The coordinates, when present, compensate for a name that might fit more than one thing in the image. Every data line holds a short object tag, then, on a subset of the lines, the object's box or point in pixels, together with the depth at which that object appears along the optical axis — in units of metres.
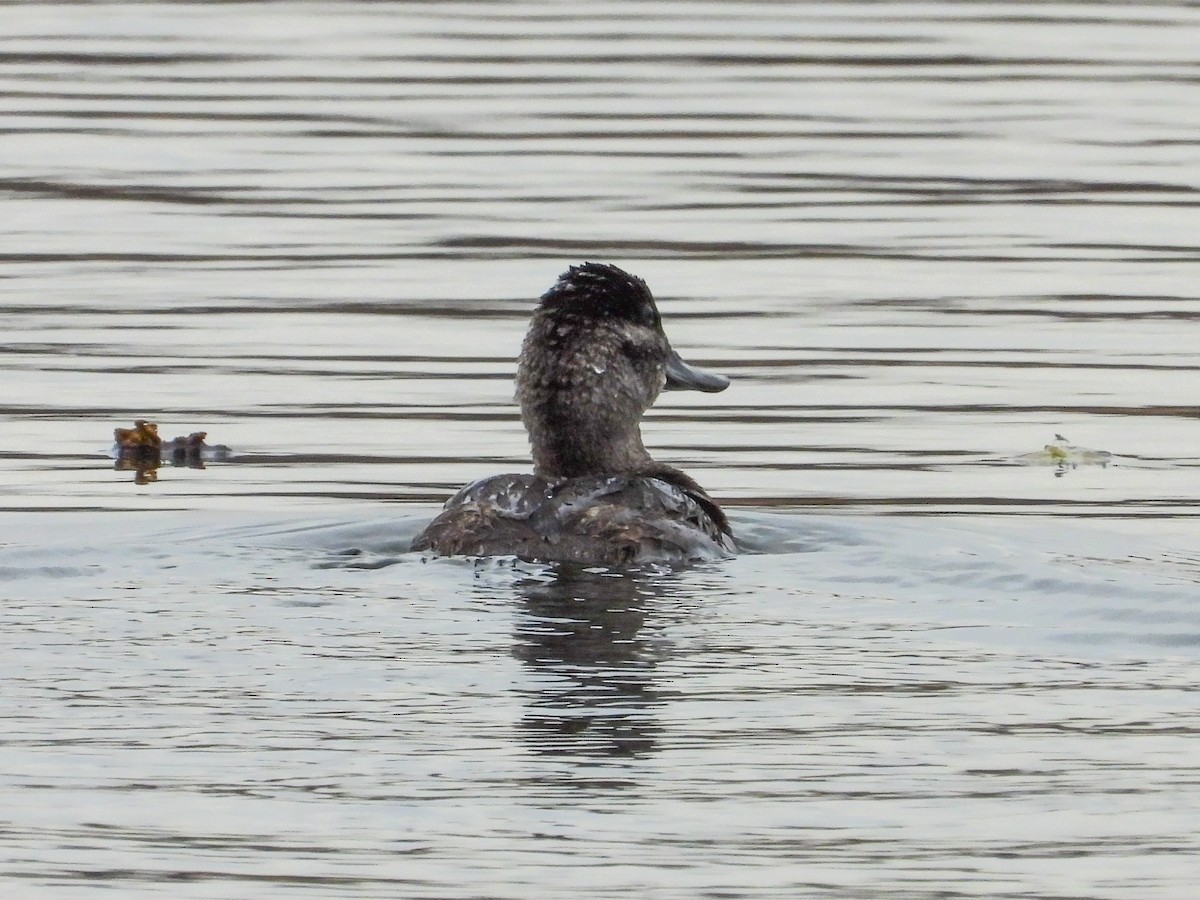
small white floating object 23.84
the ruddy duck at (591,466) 18.64
